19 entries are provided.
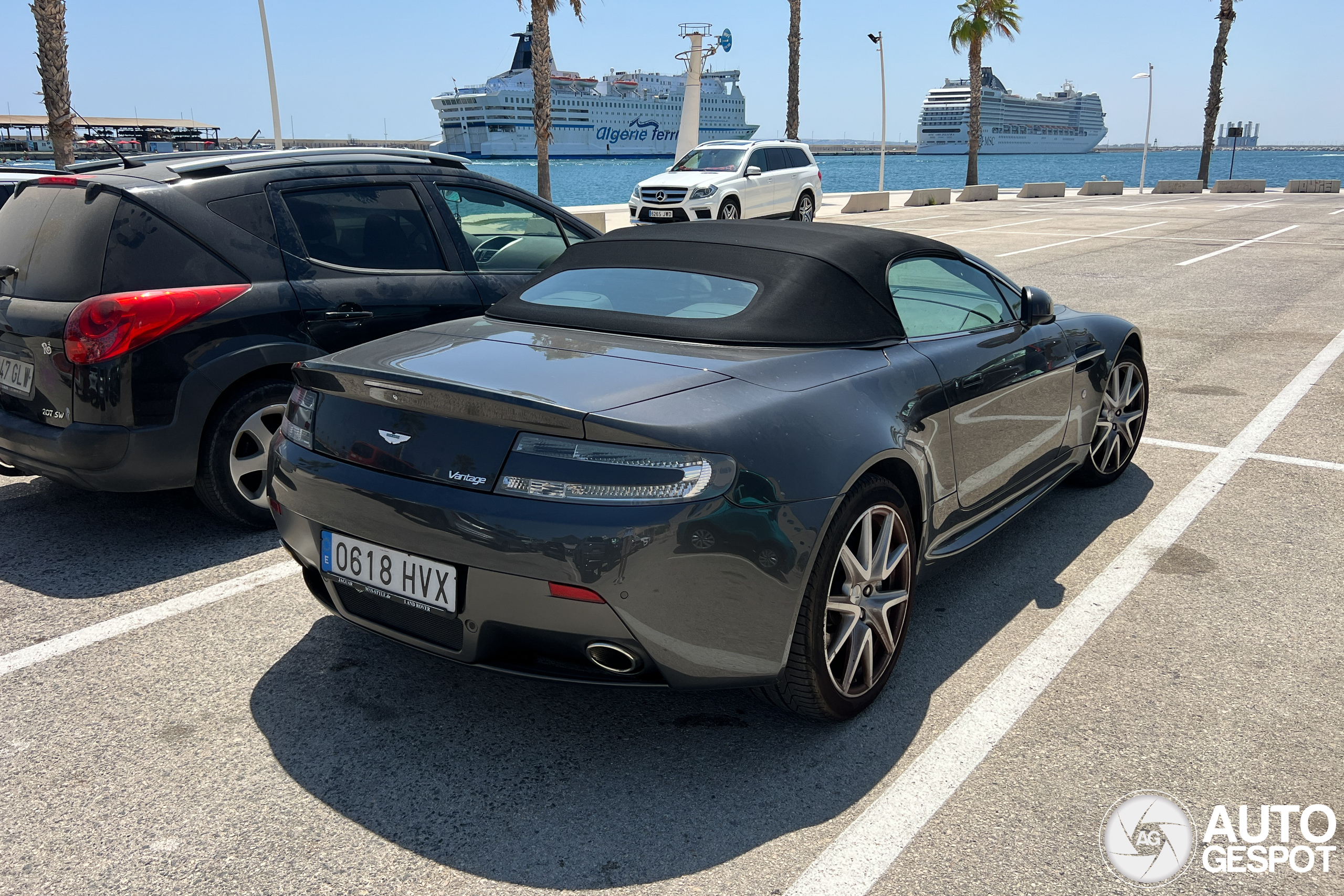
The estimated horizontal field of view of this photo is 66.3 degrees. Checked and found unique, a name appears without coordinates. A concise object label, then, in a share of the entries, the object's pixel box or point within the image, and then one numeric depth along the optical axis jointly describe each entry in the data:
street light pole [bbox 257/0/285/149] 22.97
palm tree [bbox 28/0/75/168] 16.06
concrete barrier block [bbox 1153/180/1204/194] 44.84
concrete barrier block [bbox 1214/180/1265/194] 44.47
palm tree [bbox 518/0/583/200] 24.92
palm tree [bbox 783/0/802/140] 35.44
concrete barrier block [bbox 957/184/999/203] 37.72
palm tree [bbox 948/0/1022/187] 42.34
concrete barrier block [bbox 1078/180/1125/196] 43.22
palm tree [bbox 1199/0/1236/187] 46.47
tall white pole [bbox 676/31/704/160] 31.34
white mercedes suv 20.88
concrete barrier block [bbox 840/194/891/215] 30.98
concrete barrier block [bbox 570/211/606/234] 21.39
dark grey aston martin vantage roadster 2.50
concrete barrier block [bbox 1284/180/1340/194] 44.19
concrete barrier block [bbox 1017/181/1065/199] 40.12
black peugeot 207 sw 4.04
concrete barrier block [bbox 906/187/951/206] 34.38
